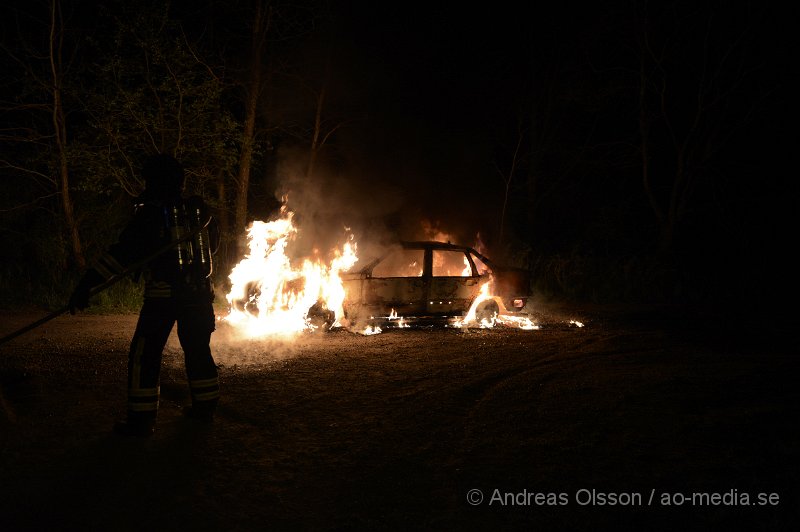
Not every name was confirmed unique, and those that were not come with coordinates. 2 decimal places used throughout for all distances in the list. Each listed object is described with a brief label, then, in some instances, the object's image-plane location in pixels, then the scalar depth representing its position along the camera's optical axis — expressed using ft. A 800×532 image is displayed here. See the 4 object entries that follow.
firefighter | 14.32
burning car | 29.68
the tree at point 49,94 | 41.45
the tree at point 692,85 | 59.36
